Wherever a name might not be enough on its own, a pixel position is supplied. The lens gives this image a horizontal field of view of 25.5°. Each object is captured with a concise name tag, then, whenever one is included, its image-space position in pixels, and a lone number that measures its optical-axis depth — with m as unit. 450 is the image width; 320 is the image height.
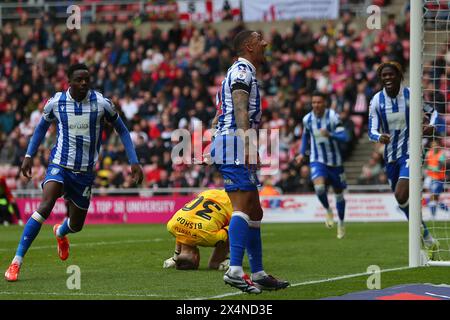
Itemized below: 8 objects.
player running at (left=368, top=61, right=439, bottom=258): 14.19
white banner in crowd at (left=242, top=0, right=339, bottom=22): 31.59
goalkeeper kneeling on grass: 12.20
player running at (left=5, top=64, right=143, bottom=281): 11.55
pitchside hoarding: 25.94
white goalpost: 12.61
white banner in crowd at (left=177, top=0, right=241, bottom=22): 33.72
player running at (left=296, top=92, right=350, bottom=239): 19.33
